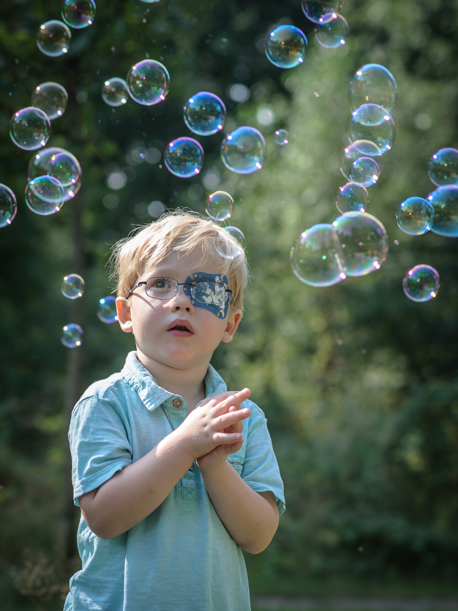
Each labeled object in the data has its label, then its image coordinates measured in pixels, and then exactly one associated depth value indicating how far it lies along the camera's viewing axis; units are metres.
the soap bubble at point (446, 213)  2.98
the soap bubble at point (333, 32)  3.30
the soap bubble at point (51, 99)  3.20
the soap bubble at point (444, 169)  3.14
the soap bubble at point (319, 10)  3.26
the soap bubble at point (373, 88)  3.12
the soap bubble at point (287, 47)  3.14
